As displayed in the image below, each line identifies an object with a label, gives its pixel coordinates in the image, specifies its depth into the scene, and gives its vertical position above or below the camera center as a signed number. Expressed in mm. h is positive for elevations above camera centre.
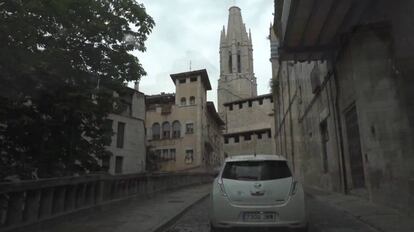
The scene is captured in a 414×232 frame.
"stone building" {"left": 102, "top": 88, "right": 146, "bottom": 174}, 35344 +3956
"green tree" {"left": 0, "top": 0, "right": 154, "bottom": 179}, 7910 +2328
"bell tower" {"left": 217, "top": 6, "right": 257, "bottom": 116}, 104812 +34372
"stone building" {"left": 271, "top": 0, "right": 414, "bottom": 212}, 10211 +3060
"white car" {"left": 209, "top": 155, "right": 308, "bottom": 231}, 6988 -314
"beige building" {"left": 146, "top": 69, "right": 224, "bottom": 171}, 48781 +7020
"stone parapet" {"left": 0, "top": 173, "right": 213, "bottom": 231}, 7312 -347
